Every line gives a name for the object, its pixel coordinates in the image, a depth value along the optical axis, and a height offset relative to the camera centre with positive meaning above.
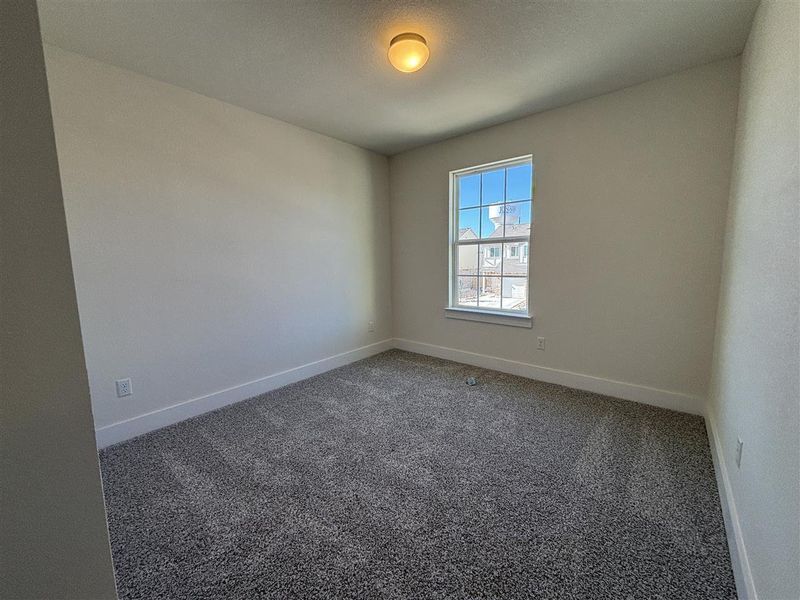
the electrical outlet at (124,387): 2.22 -0.80
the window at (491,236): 3.22 +0.29
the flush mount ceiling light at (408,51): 1.82 +1.20
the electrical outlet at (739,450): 1.39 -0.82
